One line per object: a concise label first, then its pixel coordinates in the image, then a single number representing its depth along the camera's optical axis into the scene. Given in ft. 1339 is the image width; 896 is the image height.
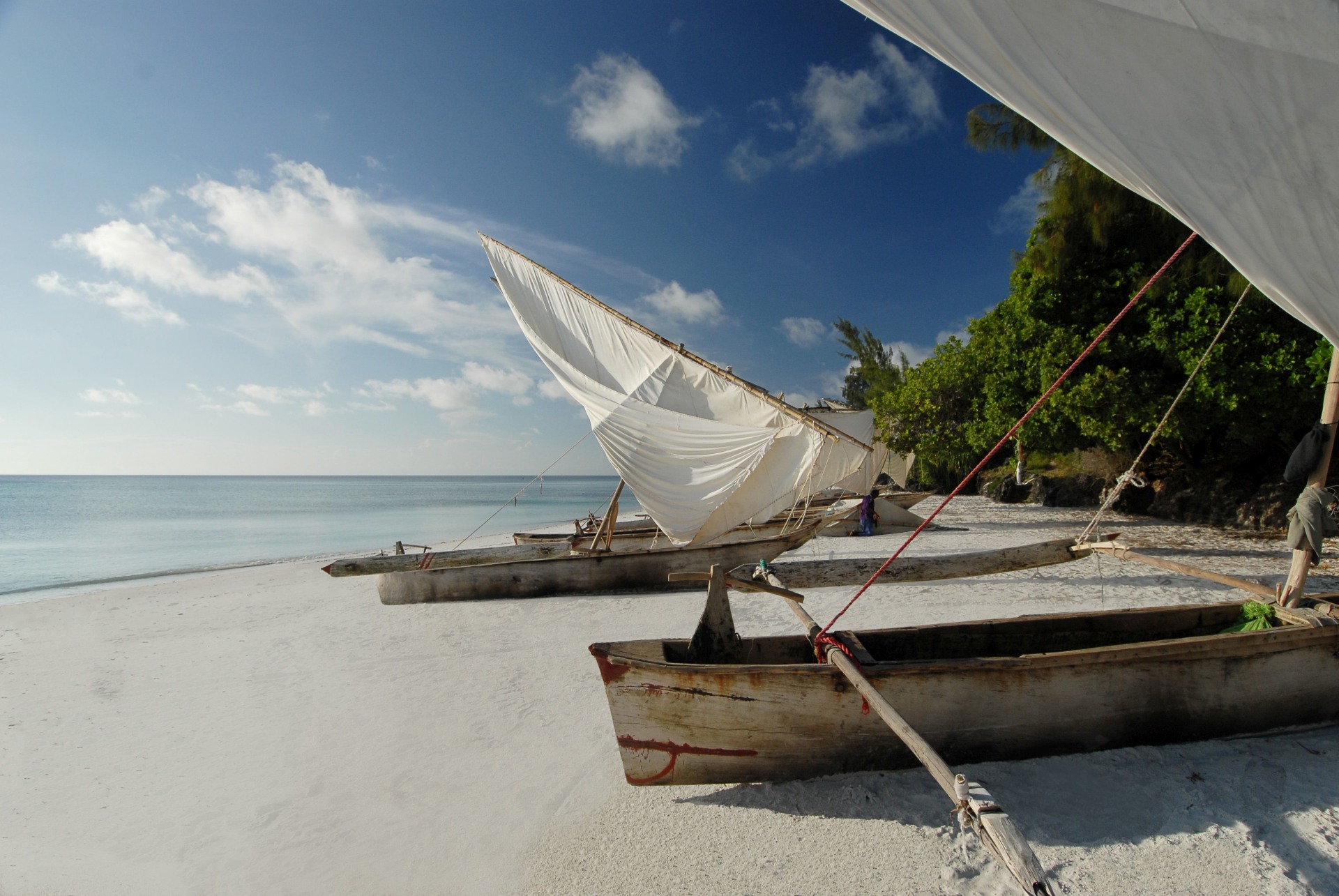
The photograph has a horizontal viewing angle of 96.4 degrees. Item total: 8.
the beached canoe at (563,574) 30.68
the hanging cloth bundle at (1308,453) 12.85
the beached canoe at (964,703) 11.43
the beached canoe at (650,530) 39.72
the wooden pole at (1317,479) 12.72
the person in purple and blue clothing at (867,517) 50.57
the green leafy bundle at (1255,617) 14.49
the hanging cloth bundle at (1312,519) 13.88
